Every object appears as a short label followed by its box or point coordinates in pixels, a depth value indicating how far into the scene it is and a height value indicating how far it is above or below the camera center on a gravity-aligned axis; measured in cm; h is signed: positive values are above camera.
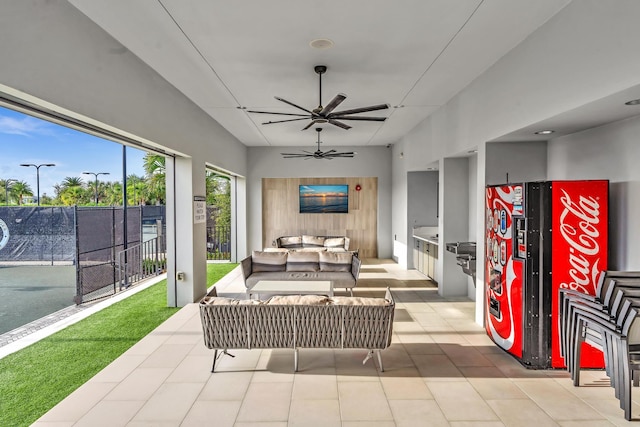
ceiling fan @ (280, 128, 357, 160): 859 +130
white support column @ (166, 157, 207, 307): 577 -29
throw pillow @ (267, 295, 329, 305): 340 -82
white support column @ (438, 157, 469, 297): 612 -9
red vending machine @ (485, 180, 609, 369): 339 -41
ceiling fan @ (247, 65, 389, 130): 407 +117
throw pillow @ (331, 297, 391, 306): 339 -83
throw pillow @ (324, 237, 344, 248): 822 -70
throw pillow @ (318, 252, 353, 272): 598 -82
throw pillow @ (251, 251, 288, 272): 601 -80
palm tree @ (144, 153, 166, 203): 1266 +106
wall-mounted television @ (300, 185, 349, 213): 1059 +35
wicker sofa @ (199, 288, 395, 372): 338 -102
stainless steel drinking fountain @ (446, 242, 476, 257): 561 -58
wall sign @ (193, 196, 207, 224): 595 +5
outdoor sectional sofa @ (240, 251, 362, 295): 586 -85
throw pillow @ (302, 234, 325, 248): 852 -71
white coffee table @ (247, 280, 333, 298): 463 -99
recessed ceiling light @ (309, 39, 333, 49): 365 +166
